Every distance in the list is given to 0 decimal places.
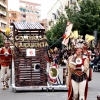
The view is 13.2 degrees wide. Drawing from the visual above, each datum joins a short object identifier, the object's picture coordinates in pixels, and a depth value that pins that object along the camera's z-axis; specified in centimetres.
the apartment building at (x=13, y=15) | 14125
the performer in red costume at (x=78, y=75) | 1017
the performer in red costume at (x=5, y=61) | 1608
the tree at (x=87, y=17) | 4266
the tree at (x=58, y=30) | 5397
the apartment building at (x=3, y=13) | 9496
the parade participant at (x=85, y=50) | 1449
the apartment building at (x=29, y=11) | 16662
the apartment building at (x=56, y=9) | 8212
